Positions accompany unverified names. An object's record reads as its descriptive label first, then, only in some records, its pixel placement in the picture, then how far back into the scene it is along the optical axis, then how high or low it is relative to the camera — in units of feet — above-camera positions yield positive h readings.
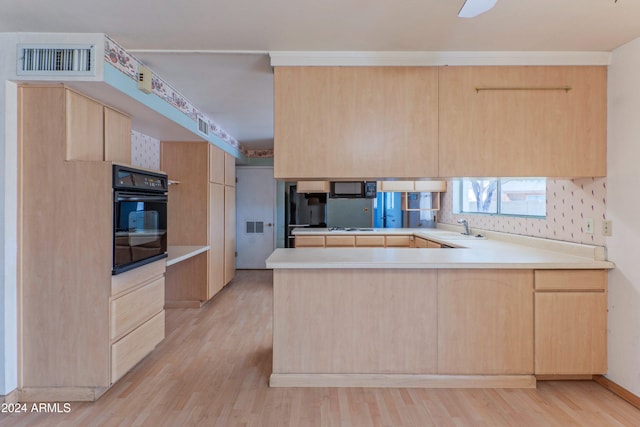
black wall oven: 7.50 -0.14
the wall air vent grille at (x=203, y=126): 13.44 +3.31
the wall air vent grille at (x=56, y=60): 7.19 +3.06
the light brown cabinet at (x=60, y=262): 7.32 -1.04
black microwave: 17.72 +1.12
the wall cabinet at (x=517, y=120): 8.27 +2.15
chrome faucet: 13.51 -0.53
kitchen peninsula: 7.77 -2.43
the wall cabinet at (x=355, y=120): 8.32 +2.15
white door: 22.15 -0.18
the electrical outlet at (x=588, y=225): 8.30 -0.27
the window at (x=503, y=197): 10.34 +0.56
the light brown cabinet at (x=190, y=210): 14.08 +0.07
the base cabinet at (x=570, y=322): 7.74 -2.35
